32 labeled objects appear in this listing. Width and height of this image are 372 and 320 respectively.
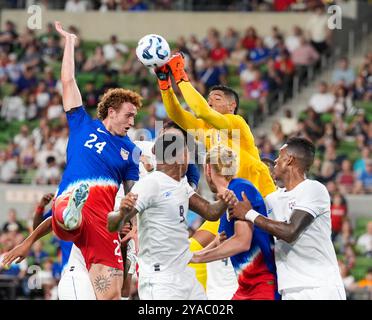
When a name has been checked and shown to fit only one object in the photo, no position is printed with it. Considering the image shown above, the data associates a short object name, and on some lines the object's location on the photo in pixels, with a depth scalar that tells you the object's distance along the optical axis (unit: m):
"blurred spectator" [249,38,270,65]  26.50
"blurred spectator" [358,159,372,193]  21.81
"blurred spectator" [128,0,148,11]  29.47
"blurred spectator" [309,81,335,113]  24.17
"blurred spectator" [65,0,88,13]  29.67
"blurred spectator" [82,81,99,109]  25.80
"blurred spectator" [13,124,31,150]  25.16
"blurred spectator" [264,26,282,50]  26.66
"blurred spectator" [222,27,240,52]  27.39
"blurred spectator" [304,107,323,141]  22.98
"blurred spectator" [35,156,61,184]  23.70
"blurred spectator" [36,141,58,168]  24.03
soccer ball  11.82
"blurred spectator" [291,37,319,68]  26.03
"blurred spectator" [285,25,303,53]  26.38
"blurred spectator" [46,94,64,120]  26.16
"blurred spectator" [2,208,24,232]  22.20
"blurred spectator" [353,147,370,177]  21.86
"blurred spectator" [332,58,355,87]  24.78
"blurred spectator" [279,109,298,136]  23.58
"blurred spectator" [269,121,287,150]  22.67
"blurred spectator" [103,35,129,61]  28.11
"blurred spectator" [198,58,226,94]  25.52
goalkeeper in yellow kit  12.23
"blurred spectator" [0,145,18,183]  24.58
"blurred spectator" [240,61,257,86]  25.75
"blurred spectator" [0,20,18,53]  28.89
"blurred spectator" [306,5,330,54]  26.22
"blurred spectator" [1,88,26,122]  26.69
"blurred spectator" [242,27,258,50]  27.02
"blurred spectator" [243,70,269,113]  25.59
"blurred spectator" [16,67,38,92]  27.38
